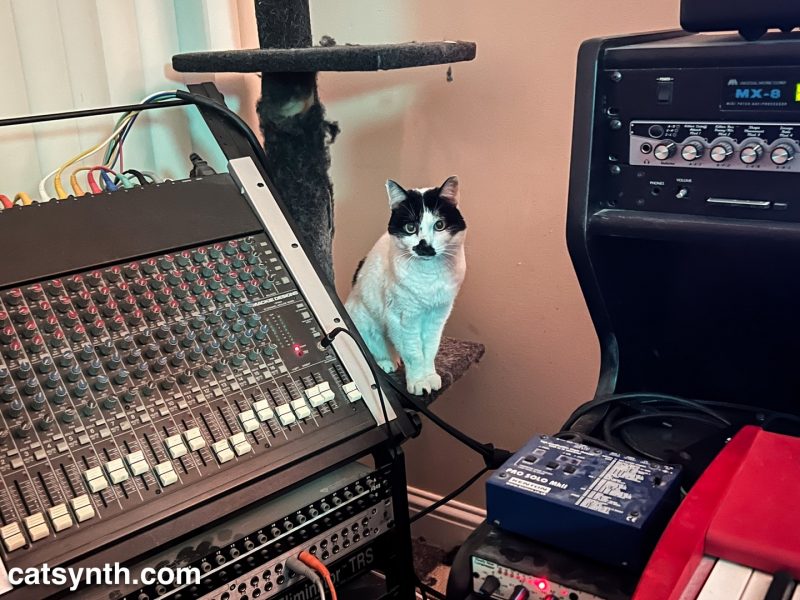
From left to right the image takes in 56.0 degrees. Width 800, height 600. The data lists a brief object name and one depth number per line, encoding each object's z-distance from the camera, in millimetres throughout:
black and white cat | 1120
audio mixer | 689
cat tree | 1084
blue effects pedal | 611
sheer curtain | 1102
